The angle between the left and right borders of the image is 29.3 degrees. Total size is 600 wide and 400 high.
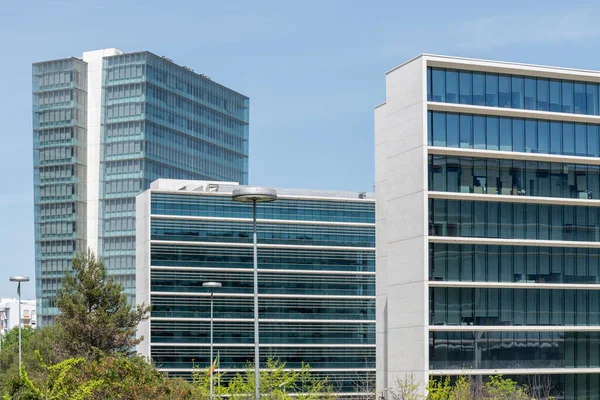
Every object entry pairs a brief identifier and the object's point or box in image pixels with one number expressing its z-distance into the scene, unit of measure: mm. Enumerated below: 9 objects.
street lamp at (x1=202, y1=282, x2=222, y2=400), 67262
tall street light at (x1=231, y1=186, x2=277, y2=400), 37656
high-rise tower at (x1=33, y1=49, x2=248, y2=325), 166500
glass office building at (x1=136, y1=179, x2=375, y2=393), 114062
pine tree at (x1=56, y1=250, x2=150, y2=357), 73062
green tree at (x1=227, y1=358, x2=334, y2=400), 56000
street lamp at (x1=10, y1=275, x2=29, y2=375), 63906
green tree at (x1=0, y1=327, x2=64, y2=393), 74625
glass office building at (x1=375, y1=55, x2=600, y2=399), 61469
